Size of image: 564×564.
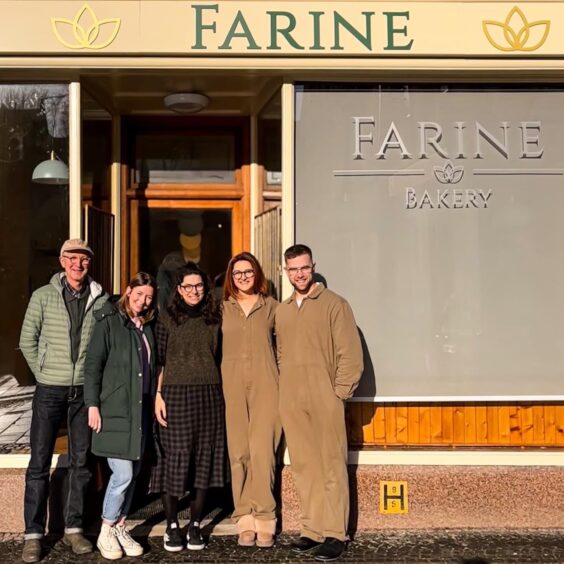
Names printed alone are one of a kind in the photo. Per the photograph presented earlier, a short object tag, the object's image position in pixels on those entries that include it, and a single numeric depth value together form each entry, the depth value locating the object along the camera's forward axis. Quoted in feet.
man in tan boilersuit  14.85
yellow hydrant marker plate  16.06
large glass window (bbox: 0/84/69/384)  17.13
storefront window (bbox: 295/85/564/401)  16.81
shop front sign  16.03
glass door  21.20
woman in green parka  14.16
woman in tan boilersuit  15.01
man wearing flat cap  14.66
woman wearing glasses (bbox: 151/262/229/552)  14.57
